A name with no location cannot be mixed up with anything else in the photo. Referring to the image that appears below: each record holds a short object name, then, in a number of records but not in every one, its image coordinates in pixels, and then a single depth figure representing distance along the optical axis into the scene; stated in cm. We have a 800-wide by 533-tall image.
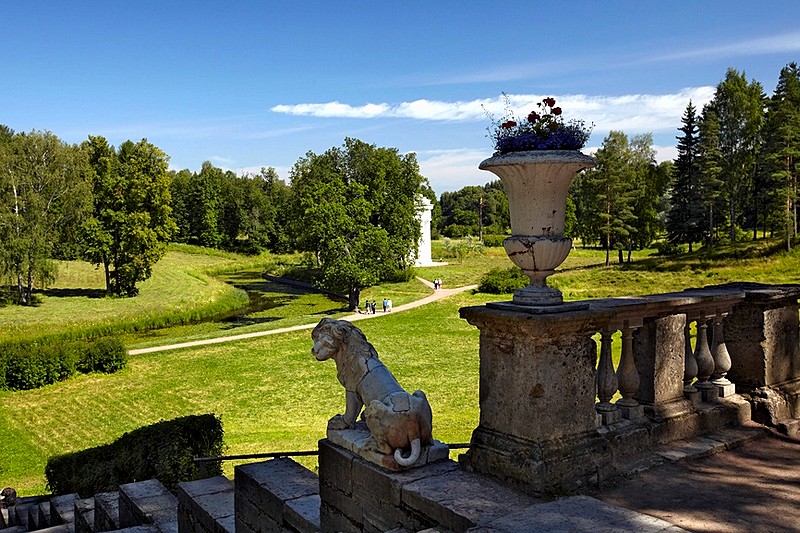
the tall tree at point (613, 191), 4575
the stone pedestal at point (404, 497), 326
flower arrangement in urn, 362
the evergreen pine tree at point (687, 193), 4647
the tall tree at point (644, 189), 4803
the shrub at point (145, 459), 947
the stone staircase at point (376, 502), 310
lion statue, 381
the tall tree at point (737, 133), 4519
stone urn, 358
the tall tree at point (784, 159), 3750
